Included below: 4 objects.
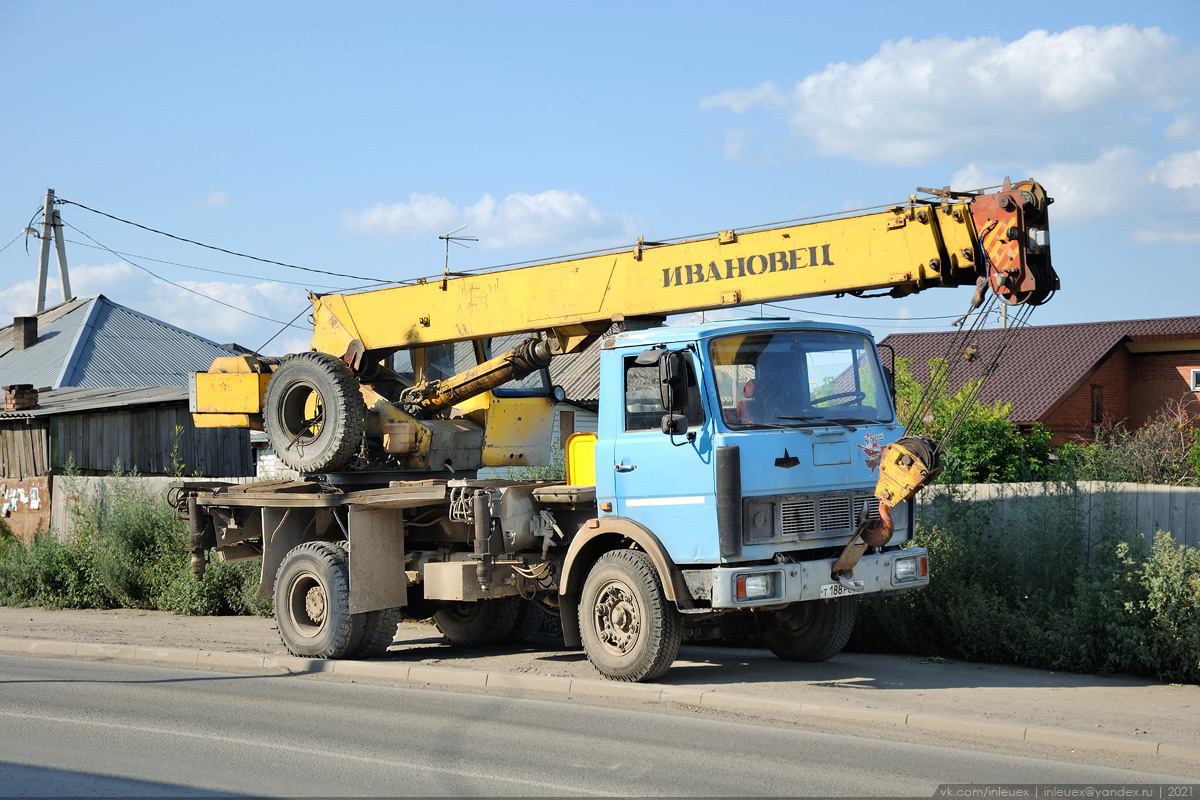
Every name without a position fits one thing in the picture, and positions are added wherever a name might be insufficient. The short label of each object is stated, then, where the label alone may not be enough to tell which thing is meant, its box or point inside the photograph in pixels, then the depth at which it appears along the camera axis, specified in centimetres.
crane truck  893
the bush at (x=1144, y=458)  1248
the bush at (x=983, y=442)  1947
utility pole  3703
